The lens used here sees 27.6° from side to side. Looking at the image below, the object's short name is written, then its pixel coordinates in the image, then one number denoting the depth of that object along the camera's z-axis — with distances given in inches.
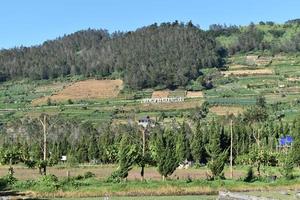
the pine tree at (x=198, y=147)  3417.8
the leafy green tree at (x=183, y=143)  3068.4
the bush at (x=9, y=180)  1923.1
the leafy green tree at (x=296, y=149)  2627.7
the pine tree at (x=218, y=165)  2117.1
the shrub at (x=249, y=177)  2049.3
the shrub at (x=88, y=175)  2211.6
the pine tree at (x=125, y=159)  2026.3
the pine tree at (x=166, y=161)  2091.5
